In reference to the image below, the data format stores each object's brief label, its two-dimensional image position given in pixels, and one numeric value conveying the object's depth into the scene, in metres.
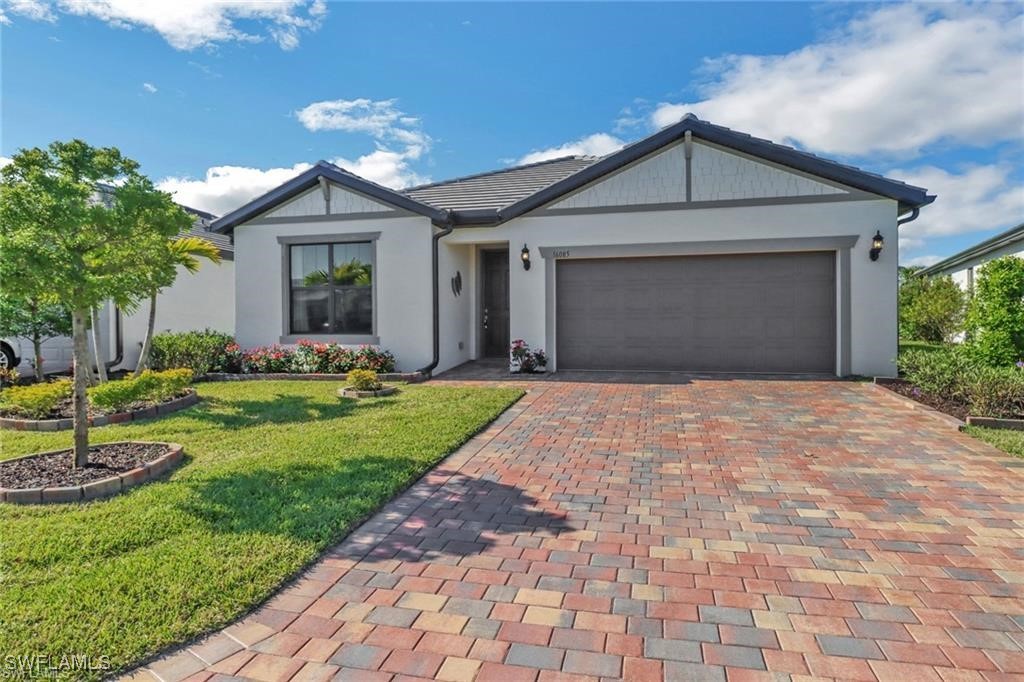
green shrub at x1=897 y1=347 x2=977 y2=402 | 7.67
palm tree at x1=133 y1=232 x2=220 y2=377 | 9.10
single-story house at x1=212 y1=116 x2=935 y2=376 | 10.52
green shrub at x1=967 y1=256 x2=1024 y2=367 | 9.02
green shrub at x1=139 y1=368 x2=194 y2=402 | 7.39
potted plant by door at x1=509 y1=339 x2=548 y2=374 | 11.60
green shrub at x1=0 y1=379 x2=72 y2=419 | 6.85
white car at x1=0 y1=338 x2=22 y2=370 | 11.43
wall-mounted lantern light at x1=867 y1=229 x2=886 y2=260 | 10.18
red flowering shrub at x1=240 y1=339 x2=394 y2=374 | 11.27
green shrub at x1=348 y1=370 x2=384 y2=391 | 8.91
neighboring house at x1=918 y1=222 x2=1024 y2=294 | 17.56
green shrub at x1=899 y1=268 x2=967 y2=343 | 18.19
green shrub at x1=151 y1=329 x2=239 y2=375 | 11.49
